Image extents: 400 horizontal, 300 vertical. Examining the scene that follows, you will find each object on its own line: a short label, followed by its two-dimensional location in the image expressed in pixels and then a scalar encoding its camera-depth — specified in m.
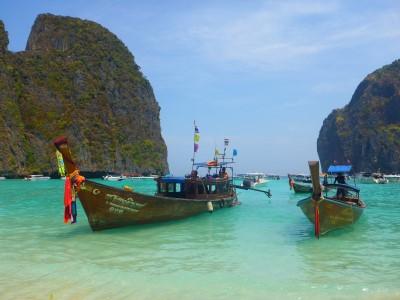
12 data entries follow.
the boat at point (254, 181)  70.28
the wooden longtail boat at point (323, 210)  14.72
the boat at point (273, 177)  139.85
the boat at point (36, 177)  89.66
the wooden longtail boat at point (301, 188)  49.45
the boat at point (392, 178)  101.13
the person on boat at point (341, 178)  22.59
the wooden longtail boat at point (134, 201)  15.91
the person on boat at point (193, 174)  24.96
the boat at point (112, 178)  96.81
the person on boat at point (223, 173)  29.25
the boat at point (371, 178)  87.78
